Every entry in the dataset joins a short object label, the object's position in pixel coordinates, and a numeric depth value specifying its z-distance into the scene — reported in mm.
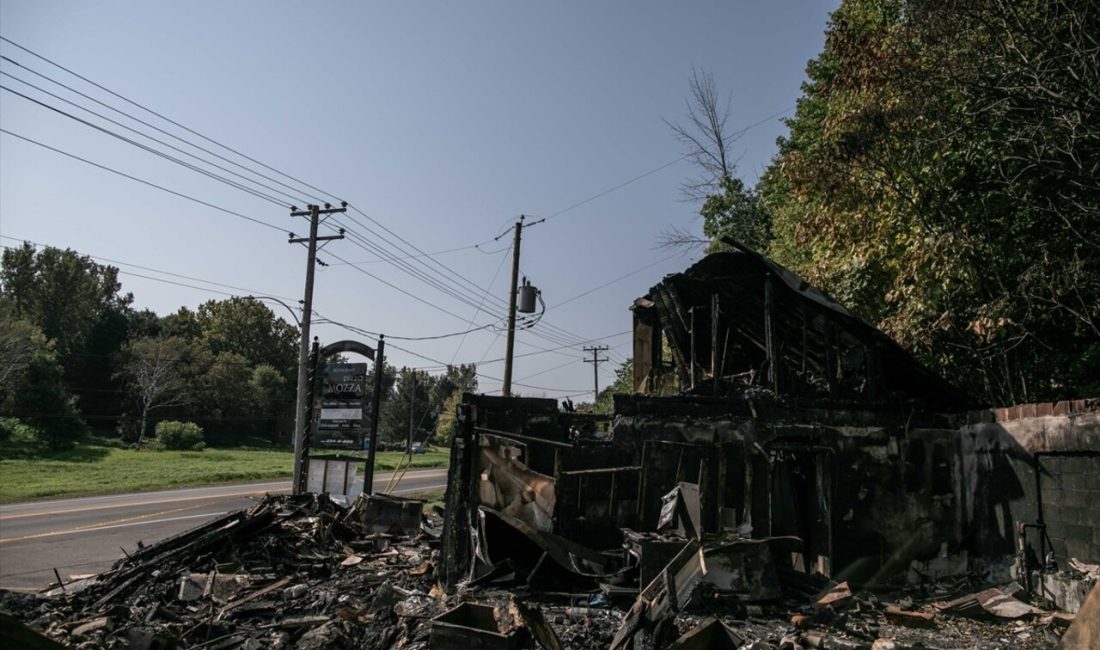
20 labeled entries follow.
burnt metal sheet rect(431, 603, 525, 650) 5297
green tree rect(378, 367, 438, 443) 68000
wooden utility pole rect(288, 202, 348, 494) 17856
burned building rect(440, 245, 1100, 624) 8070
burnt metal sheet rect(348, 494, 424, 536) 12664
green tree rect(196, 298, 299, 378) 62941
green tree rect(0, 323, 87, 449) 37844
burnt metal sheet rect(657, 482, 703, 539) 7898
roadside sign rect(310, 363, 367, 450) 20578
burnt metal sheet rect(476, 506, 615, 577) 7980
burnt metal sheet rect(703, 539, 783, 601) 7445
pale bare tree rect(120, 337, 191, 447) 48219
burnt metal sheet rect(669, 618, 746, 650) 5340
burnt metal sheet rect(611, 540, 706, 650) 5735
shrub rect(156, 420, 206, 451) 44500
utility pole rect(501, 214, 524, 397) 23130
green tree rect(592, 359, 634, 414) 39738
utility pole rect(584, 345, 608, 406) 55344
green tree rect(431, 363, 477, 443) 68075
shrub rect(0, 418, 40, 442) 34562
